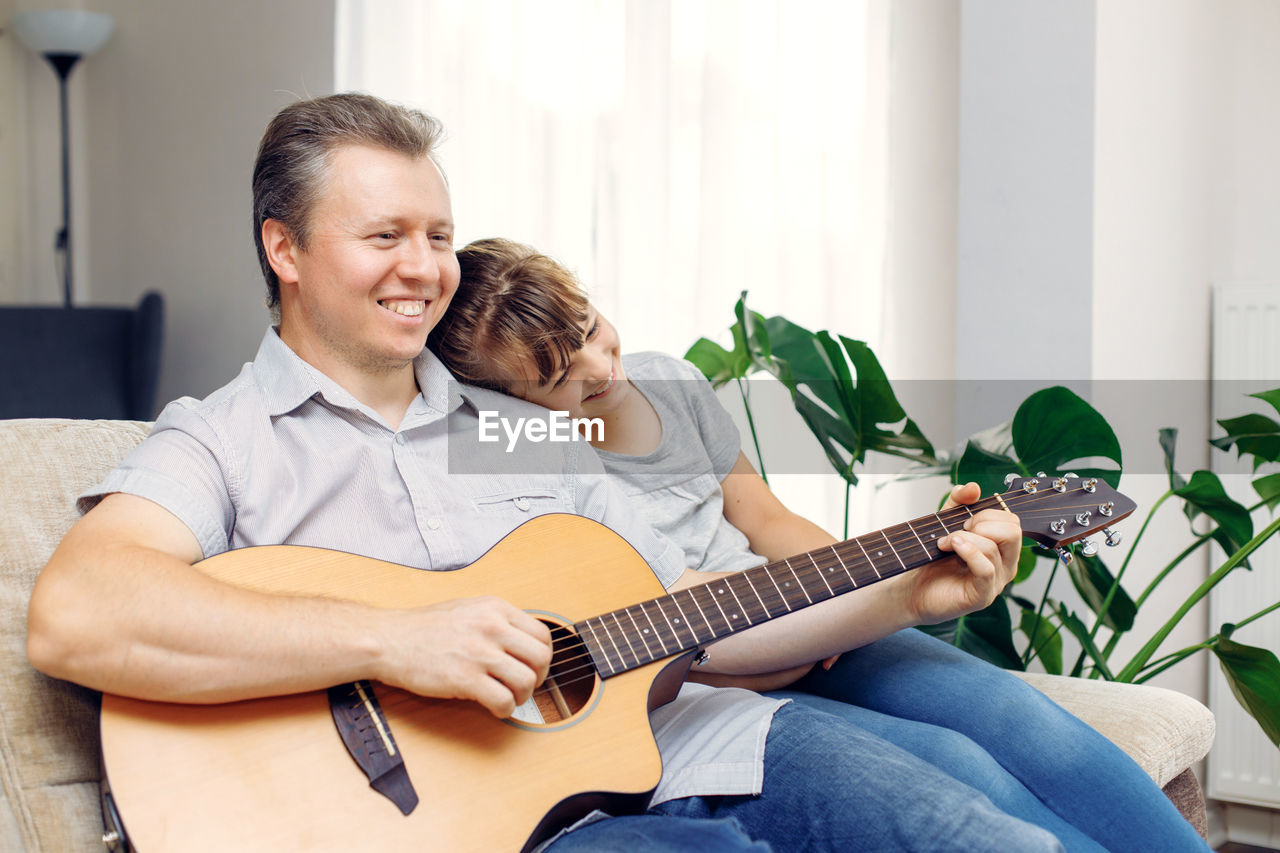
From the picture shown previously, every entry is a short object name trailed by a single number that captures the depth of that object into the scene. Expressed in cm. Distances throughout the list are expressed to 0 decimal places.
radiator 210
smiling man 90
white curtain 242
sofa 97
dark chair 324
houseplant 146
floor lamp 356
